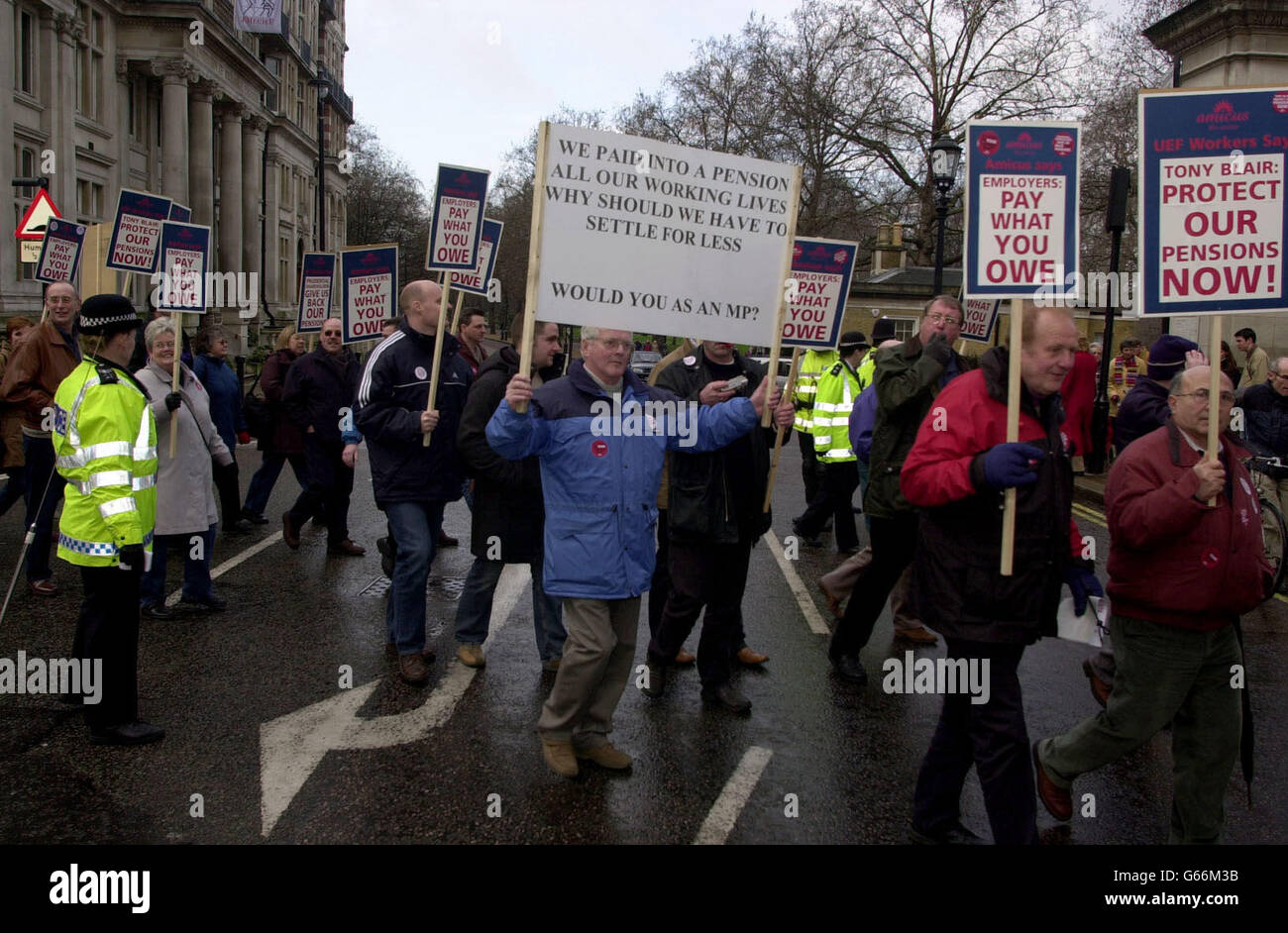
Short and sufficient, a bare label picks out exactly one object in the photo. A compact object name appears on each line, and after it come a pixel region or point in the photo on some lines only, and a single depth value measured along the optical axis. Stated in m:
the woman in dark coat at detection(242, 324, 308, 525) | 10.33
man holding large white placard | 4.58
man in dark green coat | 5.48
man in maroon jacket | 3.79
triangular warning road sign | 13.52
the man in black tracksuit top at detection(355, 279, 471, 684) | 6.05
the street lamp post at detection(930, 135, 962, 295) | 19.86
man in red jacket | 3.76
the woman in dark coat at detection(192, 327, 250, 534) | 9.64
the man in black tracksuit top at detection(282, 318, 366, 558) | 9.37
